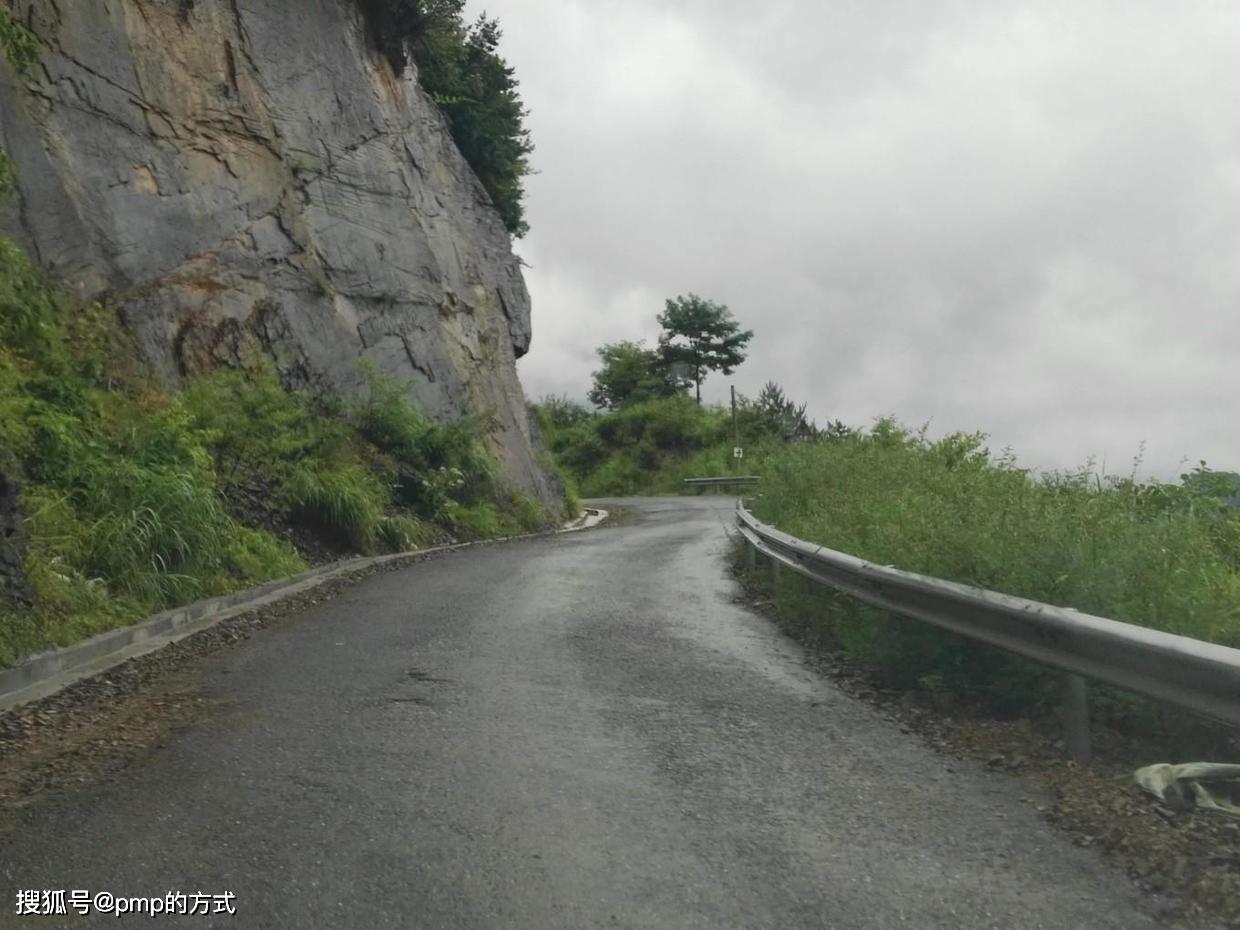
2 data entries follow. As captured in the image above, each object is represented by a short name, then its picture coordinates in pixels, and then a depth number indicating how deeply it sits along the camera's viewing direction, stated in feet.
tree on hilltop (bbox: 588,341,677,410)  241.96
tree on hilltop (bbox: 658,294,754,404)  244.01
